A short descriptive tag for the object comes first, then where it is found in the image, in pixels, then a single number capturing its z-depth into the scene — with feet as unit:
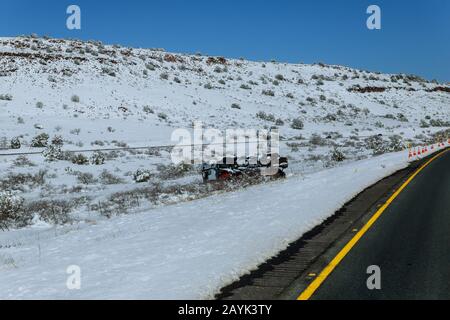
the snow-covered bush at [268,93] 233.55
